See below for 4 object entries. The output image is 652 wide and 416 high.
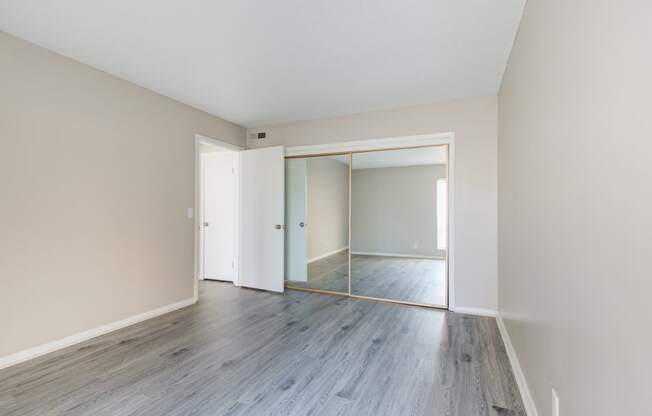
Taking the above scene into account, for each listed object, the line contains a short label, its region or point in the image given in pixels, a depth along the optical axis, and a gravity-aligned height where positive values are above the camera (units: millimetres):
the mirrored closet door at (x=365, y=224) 4230 -219
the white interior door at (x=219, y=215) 5016 -104
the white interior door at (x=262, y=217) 4359 -124
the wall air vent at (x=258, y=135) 4746 +1151
